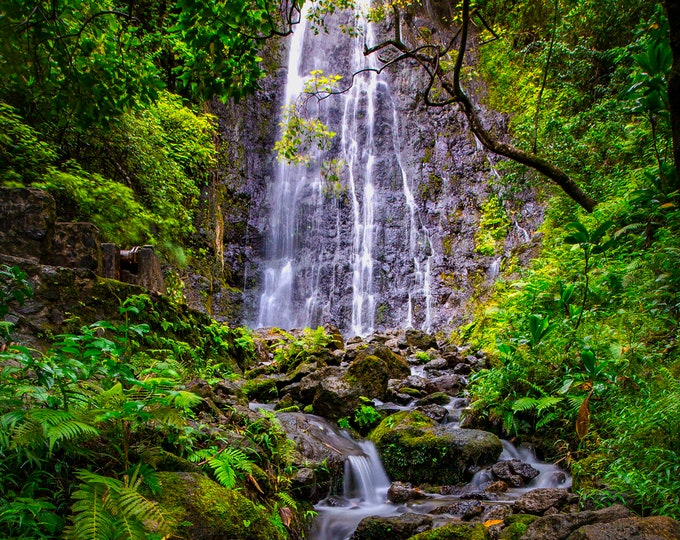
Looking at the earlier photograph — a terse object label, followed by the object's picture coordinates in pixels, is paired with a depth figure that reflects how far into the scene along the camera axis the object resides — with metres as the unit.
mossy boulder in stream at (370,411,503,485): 4.51
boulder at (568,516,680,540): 2.11
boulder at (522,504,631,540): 2.48
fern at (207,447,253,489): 2.52
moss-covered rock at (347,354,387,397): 6.38
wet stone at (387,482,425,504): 4.27
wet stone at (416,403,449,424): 5.73
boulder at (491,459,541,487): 4.17
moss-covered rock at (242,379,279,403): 6.08
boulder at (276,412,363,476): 4.18
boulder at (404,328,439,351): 10.99
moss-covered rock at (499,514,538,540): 2.86
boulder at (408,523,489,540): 2.92
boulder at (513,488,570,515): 3.20
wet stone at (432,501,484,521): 3.57
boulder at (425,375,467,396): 6.94
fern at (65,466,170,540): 1.72
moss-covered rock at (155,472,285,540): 2.18
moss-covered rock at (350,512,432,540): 3.31
